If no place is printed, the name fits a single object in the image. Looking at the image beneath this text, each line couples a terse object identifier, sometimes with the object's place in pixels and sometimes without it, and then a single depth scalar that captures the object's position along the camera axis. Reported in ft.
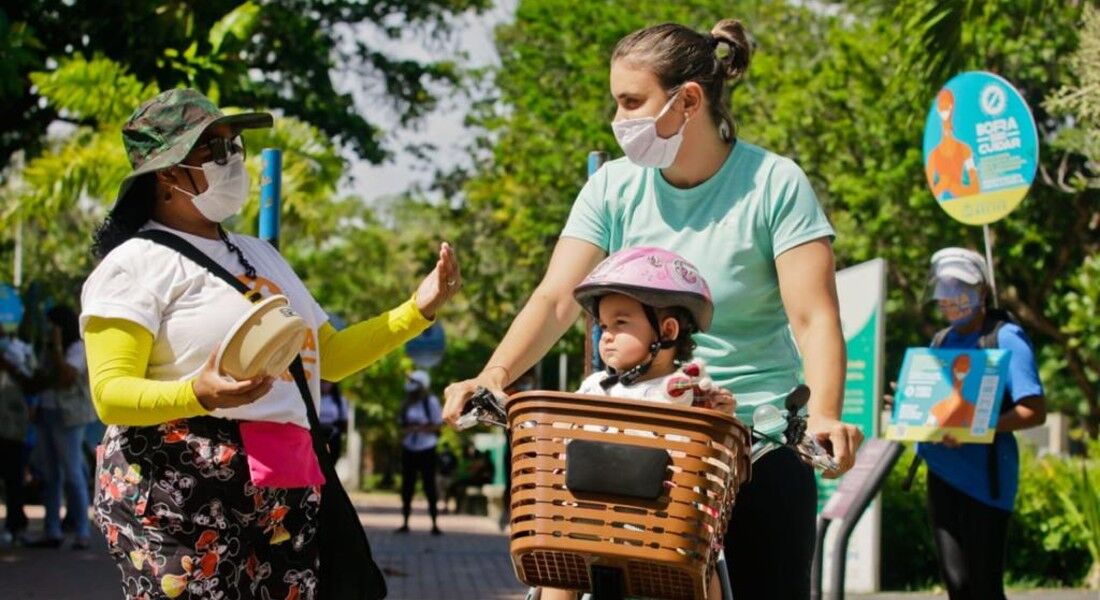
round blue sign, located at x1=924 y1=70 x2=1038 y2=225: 32.35
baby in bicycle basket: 12.42
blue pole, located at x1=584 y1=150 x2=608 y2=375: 22.36
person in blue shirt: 24.72
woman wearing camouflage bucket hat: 13.85
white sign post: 35.63
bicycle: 11.23
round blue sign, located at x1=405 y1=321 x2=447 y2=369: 94.38
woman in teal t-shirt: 13.58
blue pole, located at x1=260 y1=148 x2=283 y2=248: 28.27
